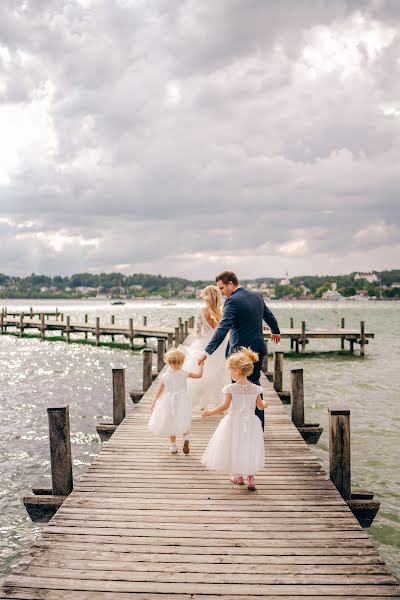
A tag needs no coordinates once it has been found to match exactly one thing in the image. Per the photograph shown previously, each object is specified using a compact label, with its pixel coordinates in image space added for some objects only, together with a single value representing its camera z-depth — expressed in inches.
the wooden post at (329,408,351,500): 211.6
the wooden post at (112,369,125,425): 352.5
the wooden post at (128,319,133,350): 1305.4
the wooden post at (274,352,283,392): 460.4
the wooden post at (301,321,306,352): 1184.8
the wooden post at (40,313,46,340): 1577.4
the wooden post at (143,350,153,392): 470.0
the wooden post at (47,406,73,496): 213.2
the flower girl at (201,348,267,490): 193.2
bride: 326.6
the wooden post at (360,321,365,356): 1182.9
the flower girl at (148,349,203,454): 245.3
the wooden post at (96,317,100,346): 1387.8
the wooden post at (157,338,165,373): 594.9
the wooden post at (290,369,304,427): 340.2
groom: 231.0
